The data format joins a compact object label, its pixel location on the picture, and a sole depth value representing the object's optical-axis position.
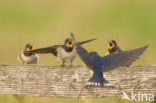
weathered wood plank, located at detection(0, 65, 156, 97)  10.43
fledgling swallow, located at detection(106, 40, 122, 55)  16.20
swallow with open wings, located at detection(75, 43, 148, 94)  10.47
